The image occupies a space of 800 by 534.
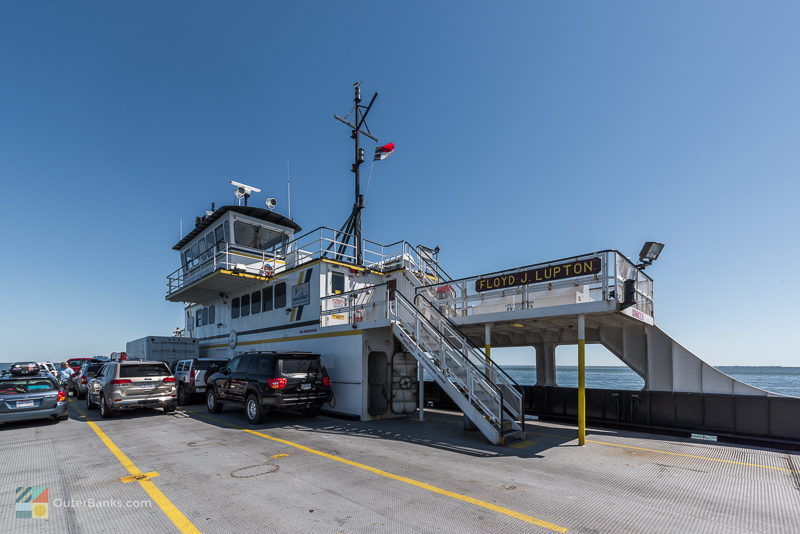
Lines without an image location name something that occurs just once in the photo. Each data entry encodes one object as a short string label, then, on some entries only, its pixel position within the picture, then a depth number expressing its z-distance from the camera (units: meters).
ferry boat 9.41
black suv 11.05
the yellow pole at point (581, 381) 8.95
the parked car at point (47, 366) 28.89
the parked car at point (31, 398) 10.39
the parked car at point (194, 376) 15.69
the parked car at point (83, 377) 18.04
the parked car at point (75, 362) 34.49
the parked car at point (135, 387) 12.04
